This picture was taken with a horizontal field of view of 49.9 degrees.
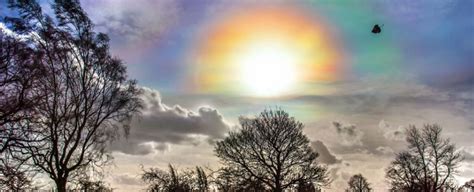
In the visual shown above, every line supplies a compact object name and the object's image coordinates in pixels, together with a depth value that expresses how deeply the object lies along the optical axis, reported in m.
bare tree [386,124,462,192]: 48.75
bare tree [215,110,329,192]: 43.75
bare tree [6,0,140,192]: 23.12
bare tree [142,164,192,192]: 49.91
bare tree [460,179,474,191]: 72.01
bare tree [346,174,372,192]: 96.84
